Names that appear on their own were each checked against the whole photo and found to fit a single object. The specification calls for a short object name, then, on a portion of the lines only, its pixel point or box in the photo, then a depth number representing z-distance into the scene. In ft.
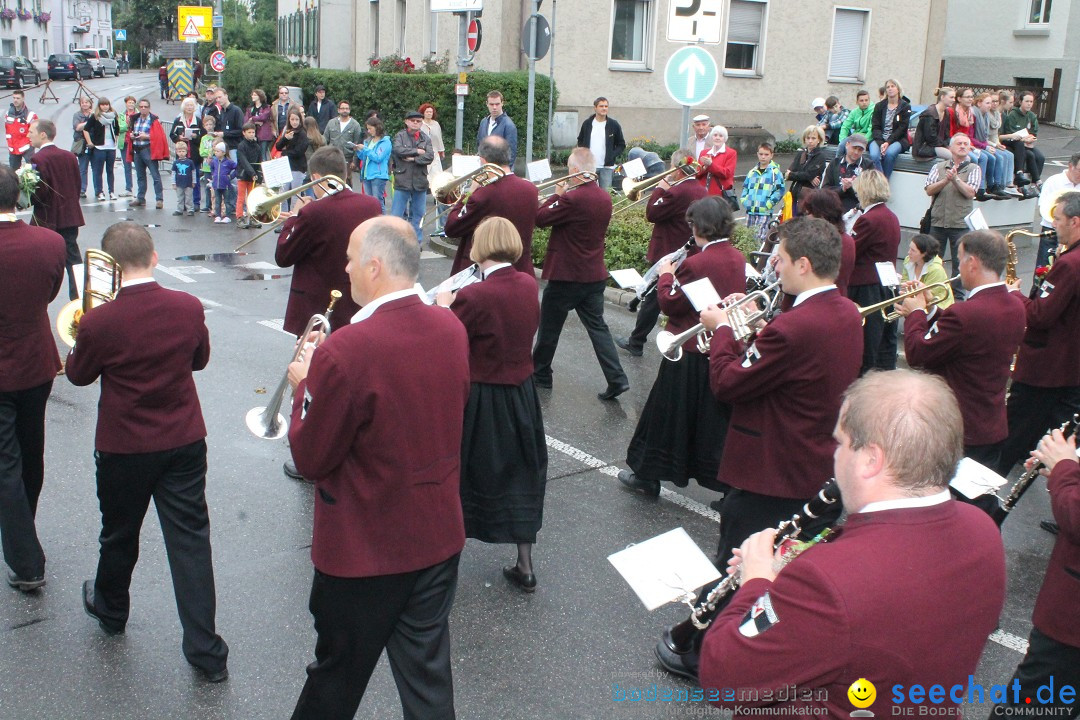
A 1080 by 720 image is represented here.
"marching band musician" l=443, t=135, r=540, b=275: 23.91
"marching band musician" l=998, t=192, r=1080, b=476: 17.90
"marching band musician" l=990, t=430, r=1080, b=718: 10.36
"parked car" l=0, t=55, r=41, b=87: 153.68
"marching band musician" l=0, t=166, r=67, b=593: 14.82
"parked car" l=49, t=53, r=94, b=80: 179.22
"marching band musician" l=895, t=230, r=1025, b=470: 15.83
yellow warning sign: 98.99
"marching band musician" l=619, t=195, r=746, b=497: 18.76
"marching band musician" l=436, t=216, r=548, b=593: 15.74
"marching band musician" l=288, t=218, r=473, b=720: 9.82
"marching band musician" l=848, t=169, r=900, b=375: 25.61
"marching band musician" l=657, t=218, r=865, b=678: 12.52
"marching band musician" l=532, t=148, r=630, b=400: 25.48
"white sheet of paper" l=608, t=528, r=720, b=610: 9.27
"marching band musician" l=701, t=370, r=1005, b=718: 6.53
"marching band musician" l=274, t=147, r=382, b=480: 20.30
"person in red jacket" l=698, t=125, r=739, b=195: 36.32
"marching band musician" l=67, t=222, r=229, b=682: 12.59
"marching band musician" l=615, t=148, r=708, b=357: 27.73
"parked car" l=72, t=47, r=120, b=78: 210.79
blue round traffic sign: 29.22
